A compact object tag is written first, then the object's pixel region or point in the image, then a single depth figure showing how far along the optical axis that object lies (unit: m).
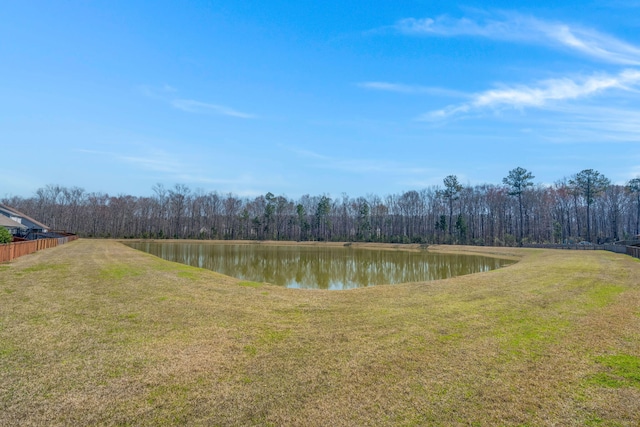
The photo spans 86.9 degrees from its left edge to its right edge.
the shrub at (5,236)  21.77
